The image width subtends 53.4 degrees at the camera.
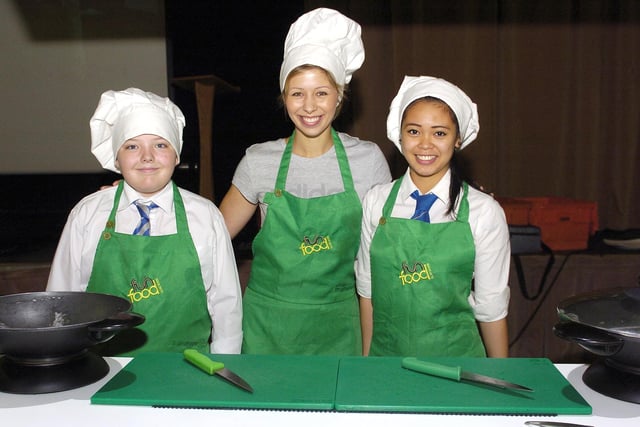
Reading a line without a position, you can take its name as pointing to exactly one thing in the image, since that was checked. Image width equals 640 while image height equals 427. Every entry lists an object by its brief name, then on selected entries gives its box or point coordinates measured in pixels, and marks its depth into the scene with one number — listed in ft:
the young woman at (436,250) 5.20
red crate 9.17
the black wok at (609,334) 3.27
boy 5.02
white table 3.18
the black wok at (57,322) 3.34
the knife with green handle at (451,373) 3.47
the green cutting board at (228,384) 3.36
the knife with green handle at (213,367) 3.53
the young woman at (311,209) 5.74
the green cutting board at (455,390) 3.27
